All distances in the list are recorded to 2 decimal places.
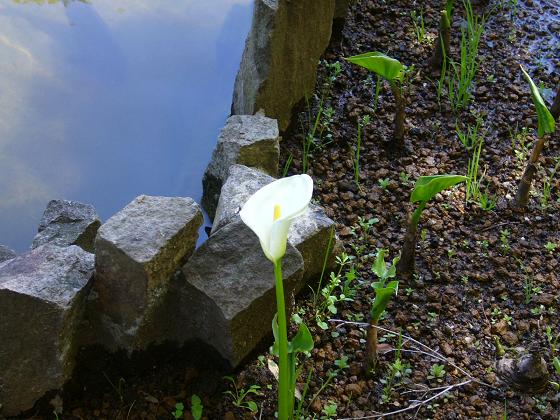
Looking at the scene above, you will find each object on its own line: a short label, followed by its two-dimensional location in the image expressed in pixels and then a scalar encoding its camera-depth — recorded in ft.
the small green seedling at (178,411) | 8.13
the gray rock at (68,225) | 8.79
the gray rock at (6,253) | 8.77
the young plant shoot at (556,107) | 10.44
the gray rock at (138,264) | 7.97
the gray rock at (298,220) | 8.71
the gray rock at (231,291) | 8.14
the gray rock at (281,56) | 9.96
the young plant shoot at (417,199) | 8.41
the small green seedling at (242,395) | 8.21
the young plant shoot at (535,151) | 9.14
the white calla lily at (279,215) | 7.23
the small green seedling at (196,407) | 8.11
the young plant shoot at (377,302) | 8.12
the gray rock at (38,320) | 7.79
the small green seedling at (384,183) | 9.93
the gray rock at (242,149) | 9.48
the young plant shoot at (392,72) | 9.40
